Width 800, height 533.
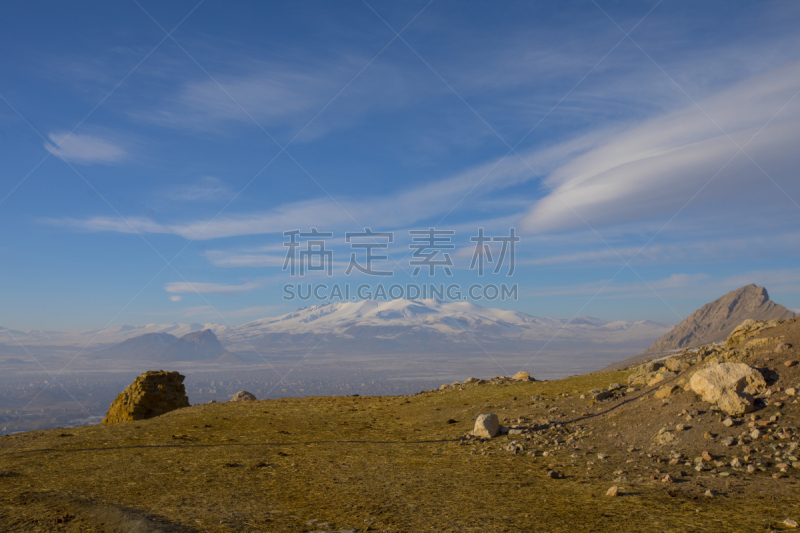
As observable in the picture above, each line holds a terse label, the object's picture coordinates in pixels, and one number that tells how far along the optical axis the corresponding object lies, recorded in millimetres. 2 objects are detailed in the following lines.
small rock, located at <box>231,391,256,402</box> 28248
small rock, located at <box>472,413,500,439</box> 13930
